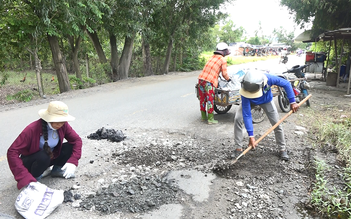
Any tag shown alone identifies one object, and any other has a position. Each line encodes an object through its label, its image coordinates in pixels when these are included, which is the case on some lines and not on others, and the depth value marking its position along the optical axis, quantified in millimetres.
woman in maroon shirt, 2980
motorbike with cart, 6113
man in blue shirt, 3992
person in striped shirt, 5996
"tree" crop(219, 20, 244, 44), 47781
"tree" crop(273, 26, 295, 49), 66281
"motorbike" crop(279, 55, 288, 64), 25122
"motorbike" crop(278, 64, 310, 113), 7345
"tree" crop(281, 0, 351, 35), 11602
